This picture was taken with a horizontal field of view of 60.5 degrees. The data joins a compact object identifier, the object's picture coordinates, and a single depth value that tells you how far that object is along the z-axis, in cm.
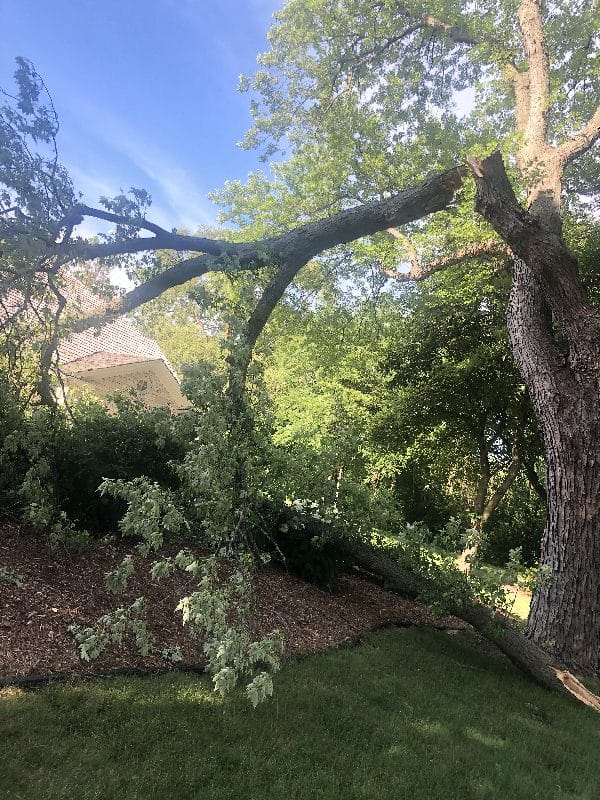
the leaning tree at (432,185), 365
